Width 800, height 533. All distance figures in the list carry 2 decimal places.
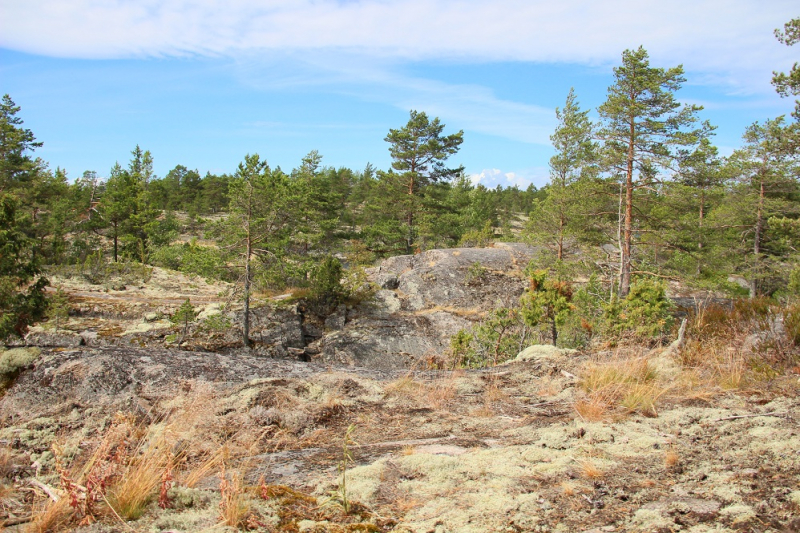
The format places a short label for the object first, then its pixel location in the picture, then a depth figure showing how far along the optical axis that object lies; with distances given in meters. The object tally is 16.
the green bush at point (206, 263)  16.47
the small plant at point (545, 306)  13.03
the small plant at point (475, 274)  24.53
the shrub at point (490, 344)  12.89
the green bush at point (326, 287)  21.38
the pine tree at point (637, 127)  17.23
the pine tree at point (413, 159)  31.48
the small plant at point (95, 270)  24.39
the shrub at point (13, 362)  5.60
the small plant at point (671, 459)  3.12
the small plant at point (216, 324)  16.62
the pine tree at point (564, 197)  20.45
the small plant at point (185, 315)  16.23
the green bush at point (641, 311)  9.96
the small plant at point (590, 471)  2.99
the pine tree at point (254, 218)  16.75
